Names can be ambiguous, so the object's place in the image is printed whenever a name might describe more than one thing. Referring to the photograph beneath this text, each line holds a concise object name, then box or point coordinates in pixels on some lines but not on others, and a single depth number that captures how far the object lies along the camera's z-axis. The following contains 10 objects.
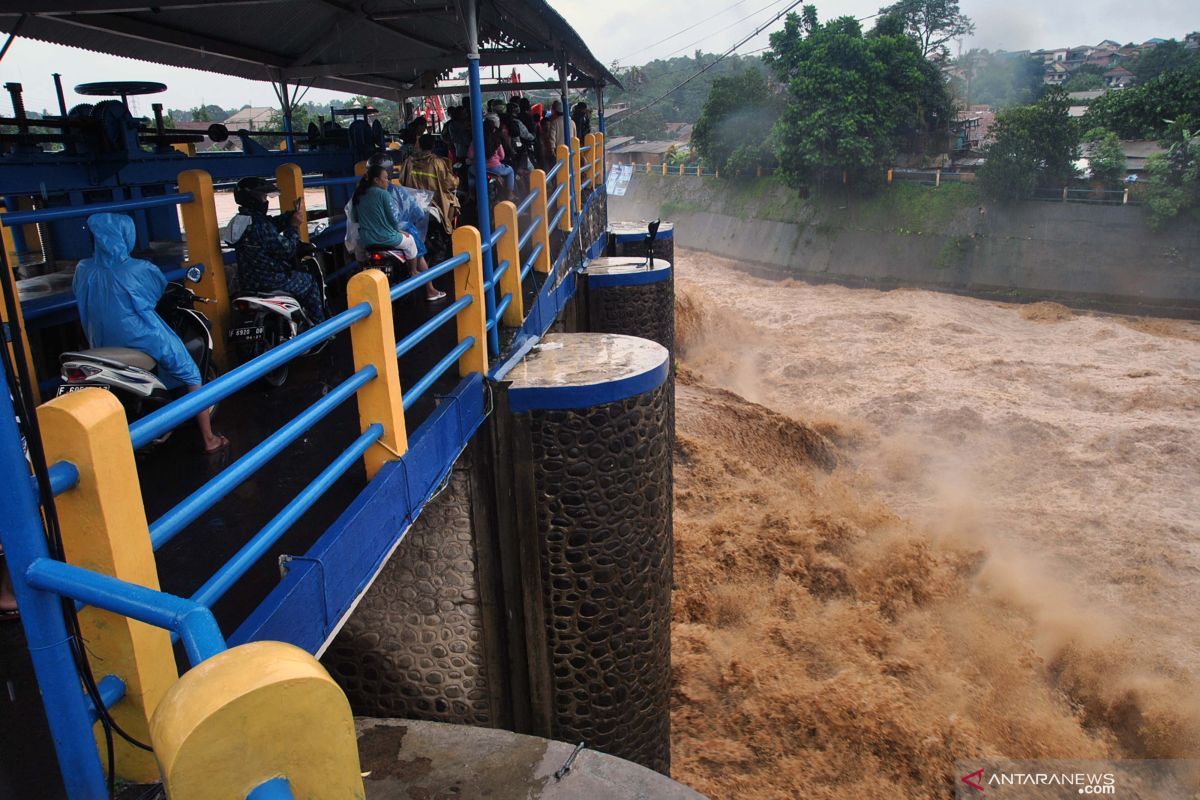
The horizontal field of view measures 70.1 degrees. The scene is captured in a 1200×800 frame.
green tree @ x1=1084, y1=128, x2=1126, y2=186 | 24.86
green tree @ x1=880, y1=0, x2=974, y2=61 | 43.22
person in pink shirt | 8.07
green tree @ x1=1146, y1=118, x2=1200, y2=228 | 22.48
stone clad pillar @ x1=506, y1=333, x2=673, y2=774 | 4.90
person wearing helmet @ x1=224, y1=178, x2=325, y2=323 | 4.95
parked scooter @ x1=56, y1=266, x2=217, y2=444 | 3.34
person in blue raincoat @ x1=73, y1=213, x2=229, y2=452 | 3.47
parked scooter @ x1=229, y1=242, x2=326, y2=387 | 4.68
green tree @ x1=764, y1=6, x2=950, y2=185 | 27.56
